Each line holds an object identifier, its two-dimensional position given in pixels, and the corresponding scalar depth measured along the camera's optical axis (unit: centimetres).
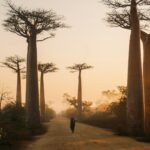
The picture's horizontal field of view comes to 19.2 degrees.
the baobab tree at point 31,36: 2588
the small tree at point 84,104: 7299
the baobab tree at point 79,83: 5291
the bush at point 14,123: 1861
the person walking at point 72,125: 2483
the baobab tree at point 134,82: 2127
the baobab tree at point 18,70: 4397
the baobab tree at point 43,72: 4812
